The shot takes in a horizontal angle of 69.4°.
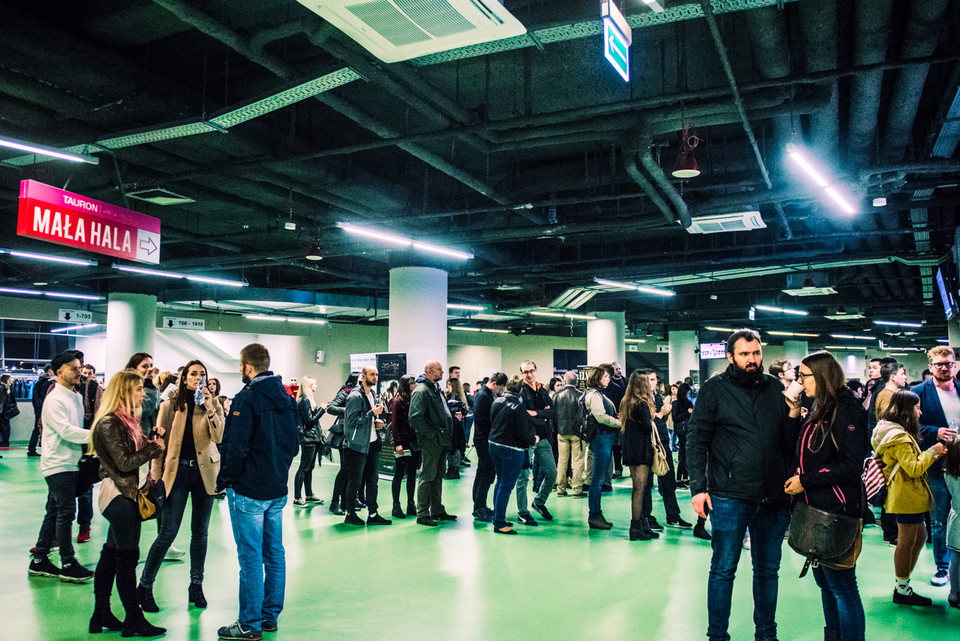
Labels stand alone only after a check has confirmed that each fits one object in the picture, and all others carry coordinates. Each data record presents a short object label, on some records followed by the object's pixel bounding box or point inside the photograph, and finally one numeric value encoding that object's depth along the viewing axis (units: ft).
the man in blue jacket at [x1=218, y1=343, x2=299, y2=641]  12.15
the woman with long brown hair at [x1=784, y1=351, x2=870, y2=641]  10.27
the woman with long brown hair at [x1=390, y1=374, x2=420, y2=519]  24.04
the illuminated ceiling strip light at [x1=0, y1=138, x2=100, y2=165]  19.62
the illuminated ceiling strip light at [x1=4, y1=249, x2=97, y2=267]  37.30
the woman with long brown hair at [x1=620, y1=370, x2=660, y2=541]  20.18
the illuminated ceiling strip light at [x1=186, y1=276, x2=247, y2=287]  43.89
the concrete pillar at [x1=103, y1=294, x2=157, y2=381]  51.01
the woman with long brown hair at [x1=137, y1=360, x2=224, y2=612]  13.80
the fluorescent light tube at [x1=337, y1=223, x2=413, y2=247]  30.20
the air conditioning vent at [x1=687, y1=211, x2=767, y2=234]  29.40
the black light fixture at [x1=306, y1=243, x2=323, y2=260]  33.24
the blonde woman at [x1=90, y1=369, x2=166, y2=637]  12.05
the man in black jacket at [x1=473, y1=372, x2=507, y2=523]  23.39
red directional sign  21.85
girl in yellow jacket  13.73
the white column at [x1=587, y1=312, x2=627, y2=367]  62.85
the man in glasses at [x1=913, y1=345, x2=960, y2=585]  16.01
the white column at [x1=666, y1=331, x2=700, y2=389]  85.40
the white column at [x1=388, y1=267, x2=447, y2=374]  40.22
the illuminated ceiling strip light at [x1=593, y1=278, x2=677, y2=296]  44.33
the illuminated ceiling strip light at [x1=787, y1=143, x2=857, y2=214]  20.01
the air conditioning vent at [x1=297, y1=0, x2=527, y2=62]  12.55
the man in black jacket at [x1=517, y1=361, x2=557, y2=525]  23.16
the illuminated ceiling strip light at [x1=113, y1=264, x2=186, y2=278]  39.53
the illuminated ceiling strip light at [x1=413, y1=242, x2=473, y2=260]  33.71
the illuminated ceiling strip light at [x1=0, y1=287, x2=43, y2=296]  51.25
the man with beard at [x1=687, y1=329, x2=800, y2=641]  10.96
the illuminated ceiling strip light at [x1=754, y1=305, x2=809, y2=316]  57.52
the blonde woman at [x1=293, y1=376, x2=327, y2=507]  26.05
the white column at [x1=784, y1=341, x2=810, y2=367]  98.89
